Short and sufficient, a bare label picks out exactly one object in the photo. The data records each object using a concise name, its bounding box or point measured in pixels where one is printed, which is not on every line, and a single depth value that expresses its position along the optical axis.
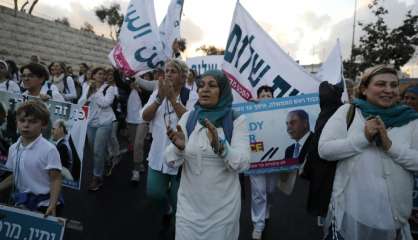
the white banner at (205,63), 9.58
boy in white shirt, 2.66
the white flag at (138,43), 4.60
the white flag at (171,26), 4.97
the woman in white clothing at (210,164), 2.40
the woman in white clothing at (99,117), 5.46
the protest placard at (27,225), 2.26
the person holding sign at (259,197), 4.09
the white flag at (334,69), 4.53
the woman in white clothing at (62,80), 7.88
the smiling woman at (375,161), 2.19
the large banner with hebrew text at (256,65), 4.04
